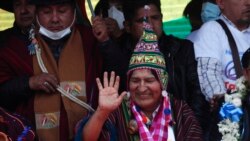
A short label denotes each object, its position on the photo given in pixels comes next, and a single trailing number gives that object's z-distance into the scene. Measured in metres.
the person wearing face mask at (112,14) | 7.93
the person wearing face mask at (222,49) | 6.92
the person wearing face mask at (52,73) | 6.67
